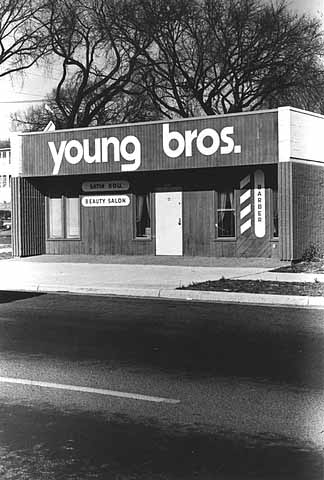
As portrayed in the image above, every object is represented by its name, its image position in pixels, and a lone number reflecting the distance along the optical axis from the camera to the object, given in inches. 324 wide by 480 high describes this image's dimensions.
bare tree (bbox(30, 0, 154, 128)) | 1478.8
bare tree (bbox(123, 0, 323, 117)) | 1432.1
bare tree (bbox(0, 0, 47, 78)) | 1445.6
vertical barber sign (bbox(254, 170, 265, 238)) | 820.0
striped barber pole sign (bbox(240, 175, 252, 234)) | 830.5
